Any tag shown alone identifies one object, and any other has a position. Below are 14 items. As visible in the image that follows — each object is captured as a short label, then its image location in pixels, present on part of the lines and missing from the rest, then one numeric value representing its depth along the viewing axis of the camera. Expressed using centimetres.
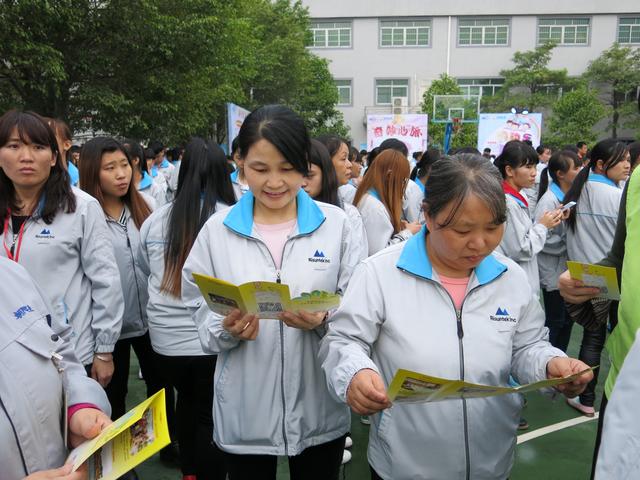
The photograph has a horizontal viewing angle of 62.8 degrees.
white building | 3316
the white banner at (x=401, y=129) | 1413
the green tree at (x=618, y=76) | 3019
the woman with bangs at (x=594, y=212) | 380
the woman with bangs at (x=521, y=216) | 340
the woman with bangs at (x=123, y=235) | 300
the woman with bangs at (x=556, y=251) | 421
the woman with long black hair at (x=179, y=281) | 252
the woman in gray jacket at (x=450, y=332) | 153
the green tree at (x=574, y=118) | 2695
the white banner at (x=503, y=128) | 1319
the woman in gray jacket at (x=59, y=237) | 231
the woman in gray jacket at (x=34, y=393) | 126
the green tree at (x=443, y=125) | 2505
